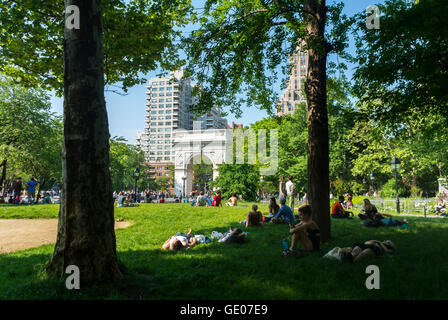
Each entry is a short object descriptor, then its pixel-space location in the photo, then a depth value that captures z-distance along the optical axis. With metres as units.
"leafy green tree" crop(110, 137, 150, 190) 49.69
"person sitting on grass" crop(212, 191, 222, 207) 20.36
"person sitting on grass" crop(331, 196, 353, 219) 14.15
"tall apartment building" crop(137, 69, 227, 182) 124.94
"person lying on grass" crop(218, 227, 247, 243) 7.81
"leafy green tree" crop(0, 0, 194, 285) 4.14
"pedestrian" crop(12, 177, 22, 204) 21.59
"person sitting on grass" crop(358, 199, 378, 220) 12.77
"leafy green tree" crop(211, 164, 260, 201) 28.80
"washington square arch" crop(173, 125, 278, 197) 63.71
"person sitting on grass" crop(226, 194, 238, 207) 21.67
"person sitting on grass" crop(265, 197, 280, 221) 13.27
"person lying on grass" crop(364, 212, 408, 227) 10.72
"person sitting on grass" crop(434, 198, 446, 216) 20.75
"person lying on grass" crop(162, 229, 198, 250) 7.25
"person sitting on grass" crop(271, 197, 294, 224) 11.10
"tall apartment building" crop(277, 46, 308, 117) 117.75
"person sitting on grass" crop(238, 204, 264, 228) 11.06
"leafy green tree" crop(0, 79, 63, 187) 26.06
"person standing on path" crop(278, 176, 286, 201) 14.98
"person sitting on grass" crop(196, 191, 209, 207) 21.33
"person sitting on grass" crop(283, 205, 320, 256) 6.63
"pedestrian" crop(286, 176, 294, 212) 16.33
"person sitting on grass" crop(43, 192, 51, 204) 29.59
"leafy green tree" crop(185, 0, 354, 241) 7.77
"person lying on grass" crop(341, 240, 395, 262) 5.55
